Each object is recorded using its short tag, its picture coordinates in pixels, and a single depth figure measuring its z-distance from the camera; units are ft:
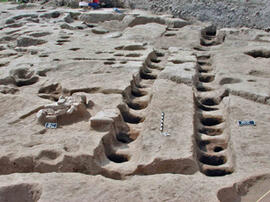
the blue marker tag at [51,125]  13.07
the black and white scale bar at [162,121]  12.62
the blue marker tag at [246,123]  12.89
